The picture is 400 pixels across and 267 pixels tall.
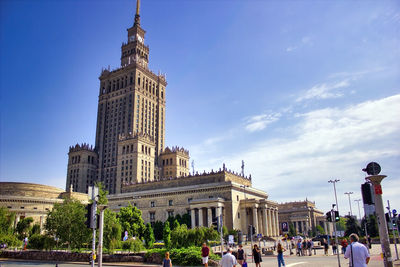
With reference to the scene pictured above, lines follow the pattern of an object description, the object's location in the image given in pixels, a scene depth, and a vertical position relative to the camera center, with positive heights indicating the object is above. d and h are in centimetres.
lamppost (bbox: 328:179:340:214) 5322 +492
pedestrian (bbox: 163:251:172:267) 1662 -243
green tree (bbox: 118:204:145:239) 5732 -93
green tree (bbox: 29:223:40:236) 6679 -216
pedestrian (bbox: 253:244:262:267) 2144 -290
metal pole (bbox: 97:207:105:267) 1689 -123
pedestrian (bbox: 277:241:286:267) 2289 -306
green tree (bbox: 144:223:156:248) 5885 -392
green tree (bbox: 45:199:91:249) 3450 -76
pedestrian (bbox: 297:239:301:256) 3764 -422
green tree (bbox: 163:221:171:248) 5212 -317
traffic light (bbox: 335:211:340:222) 2528 -48
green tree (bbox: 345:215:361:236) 8628 -456
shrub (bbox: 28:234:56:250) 3706 -275
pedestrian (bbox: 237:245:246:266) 2275 -292
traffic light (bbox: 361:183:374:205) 1402 +81
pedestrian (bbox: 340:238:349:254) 3245 -339
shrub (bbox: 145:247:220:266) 2744 -365
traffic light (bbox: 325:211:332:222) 2577 -39
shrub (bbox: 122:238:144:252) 3469 -319
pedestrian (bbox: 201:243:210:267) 2244 -268
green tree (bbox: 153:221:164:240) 7738 -350
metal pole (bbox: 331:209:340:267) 2517 -39
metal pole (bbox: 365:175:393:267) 1428 -47
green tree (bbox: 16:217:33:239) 7306 -166
